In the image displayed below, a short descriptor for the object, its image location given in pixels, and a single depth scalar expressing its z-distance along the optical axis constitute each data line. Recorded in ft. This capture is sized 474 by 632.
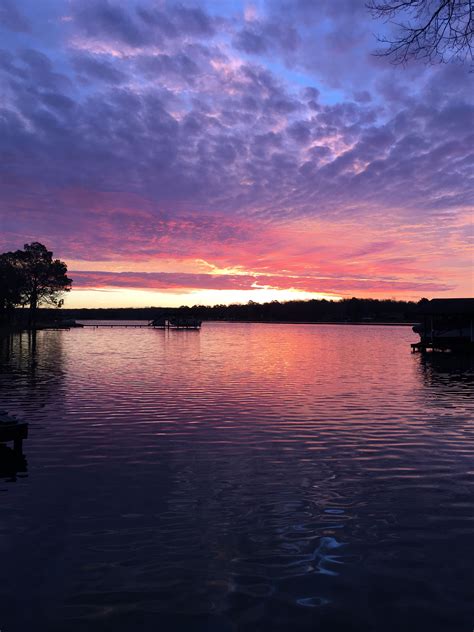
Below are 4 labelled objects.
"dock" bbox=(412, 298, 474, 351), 163.22
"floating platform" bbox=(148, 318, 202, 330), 418.10
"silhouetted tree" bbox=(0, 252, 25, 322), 306.35
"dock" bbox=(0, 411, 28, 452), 40.45
